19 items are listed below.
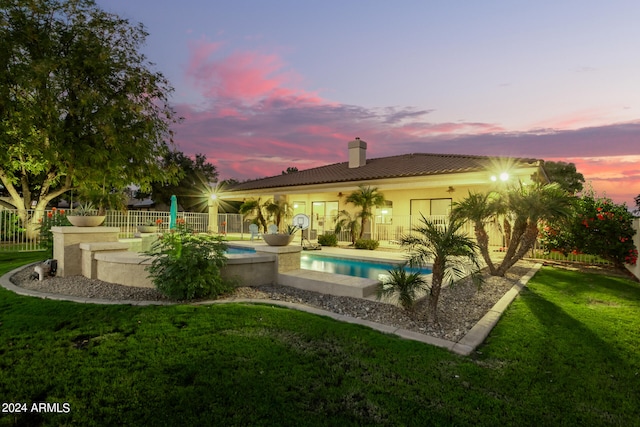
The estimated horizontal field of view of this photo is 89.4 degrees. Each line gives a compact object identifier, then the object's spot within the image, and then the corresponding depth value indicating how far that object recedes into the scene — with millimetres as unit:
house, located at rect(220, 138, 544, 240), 13953
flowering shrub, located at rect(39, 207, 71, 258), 8887
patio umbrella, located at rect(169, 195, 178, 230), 14864
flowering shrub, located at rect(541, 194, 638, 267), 10203
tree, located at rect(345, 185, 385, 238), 16844
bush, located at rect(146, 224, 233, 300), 5859
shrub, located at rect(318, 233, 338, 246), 17281
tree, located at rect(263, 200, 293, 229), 20984
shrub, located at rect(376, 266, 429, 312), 5434
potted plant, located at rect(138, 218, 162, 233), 16891
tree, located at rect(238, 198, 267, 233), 22141
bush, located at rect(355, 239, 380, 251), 15883
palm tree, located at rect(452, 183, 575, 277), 7957
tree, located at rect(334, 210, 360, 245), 17312
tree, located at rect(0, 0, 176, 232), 14570
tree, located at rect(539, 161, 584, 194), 31359
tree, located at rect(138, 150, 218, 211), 37344
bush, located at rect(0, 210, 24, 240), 14195
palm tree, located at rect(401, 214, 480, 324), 4957
